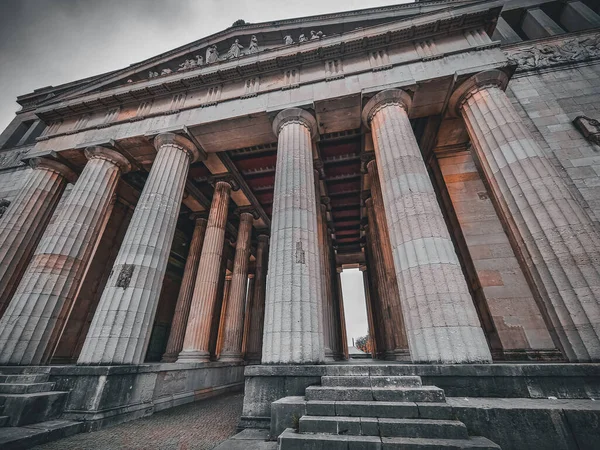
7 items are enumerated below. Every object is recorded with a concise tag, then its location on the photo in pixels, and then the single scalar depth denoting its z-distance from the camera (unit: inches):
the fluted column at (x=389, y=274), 406.1
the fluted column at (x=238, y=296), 554.3
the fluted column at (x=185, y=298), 543.2
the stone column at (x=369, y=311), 804.1
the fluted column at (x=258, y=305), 730.8
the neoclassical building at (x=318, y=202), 237.1
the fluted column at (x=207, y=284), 456.1
